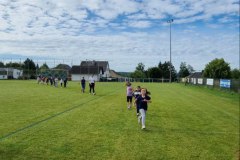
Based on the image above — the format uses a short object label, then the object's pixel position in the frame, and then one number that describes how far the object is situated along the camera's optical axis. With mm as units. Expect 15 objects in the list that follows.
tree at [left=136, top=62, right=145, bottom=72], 98770
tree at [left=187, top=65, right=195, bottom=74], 113372
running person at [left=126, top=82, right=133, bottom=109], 12776
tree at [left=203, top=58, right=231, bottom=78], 80602
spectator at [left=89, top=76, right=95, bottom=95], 21189
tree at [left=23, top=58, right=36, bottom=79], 69777
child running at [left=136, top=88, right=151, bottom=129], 8229
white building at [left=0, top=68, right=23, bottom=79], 66932
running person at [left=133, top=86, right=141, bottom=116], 10572
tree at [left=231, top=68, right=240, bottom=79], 97478
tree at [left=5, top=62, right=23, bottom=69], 84630
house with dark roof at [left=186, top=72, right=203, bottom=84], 47728
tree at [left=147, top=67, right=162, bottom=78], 79679
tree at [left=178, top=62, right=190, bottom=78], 101355
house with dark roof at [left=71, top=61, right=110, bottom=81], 74388
